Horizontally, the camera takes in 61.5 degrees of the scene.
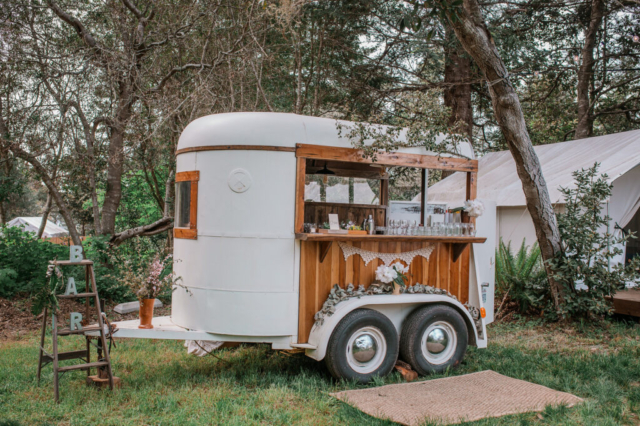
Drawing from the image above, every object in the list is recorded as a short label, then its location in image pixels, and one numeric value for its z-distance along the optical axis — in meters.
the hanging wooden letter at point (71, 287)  4.70
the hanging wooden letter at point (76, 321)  4.55
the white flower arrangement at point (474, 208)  5.91
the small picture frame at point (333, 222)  5.25
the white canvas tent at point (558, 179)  8.71
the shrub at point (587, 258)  7.51
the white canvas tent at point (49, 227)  23.97
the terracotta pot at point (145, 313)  4.91
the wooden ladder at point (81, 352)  4.46
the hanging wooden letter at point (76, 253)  4.68
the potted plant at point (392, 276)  5.28
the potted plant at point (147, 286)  4.91
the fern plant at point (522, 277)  8.31
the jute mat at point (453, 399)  4.19
